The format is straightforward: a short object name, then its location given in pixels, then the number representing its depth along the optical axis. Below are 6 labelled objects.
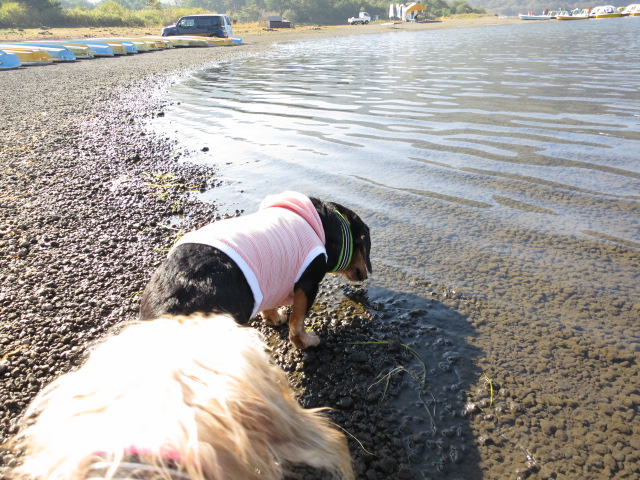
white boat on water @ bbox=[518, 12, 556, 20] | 74.59
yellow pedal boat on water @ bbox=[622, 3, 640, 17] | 70.06
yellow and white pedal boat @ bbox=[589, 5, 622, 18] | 68.94
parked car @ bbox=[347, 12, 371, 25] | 78.88
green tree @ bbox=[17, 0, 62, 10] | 51.37
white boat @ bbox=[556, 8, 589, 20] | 70.44
